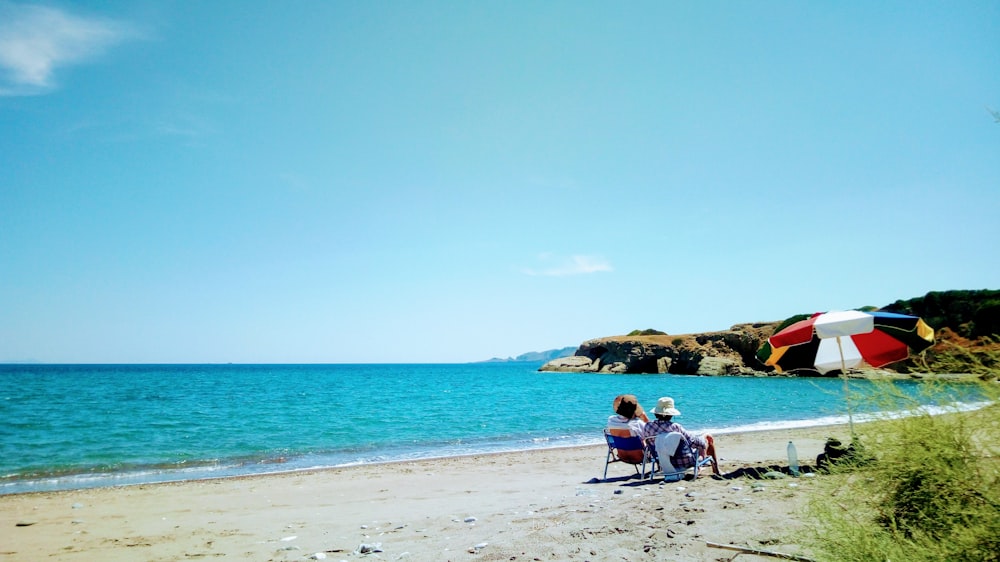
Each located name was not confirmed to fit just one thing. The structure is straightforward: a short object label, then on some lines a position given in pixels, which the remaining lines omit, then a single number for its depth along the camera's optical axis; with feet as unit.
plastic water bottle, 27.86
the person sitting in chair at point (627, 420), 32.01
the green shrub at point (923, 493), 8.14
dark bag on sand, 25.25
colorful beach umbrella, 25.99
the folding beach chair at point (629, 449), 31.81
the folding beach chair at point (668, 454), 30.14
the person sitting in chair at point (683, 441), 30.55
